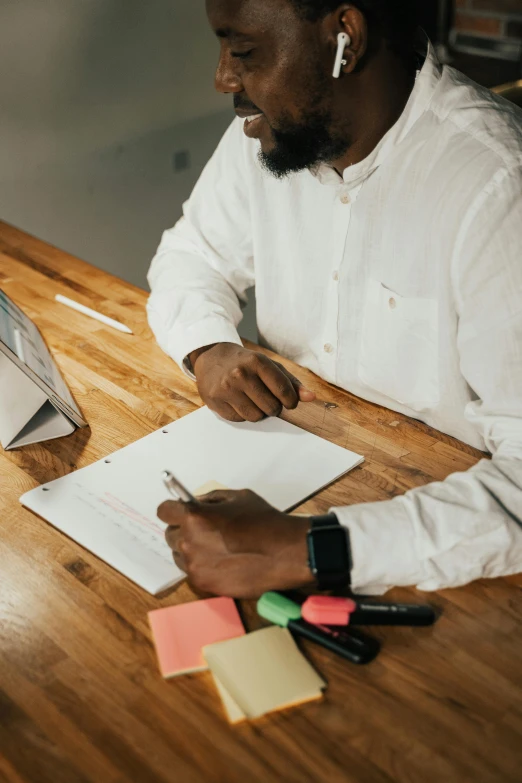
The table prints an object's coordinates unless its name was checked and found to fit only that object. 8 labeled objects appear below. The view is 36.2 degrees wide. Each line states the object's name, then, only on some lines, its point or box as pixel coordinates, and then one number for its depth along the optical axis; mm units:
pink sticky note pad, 761
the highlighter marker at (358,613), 782
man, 845
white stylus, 1468
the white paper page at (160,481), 912
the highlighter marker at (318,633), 757
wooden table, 667
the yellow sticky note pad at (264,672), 715
